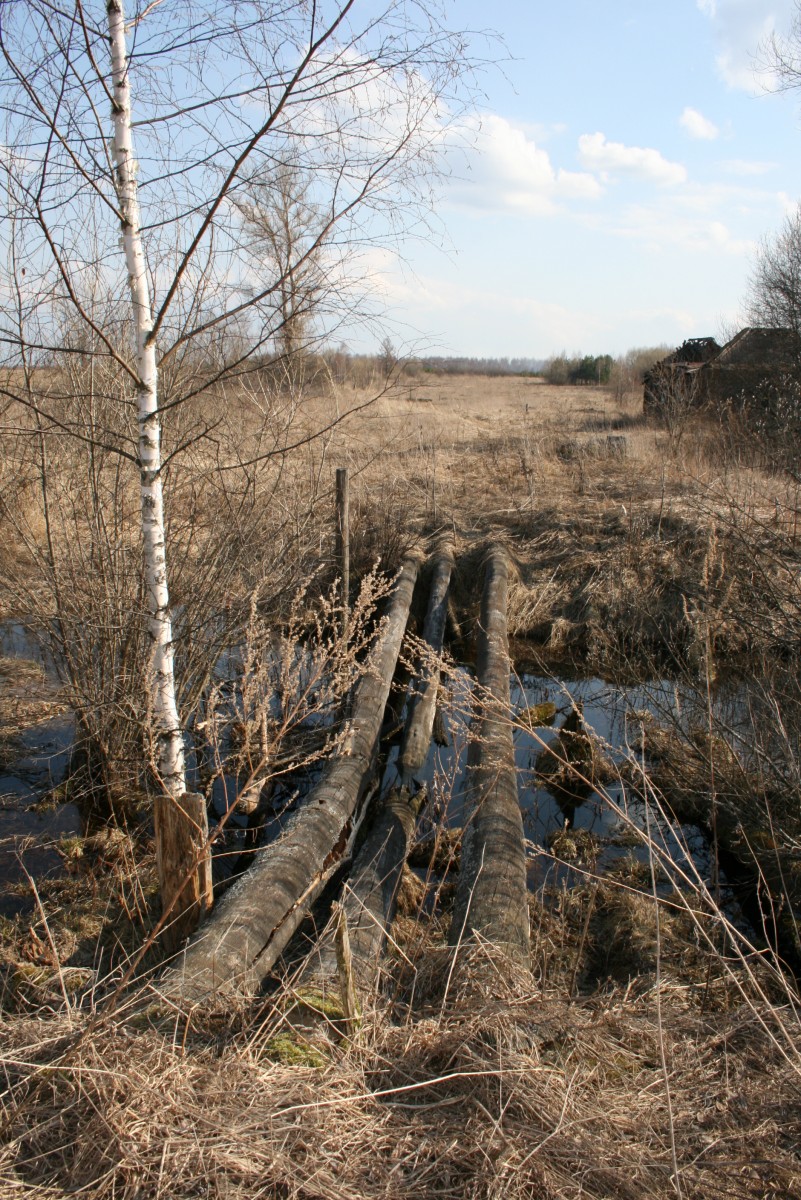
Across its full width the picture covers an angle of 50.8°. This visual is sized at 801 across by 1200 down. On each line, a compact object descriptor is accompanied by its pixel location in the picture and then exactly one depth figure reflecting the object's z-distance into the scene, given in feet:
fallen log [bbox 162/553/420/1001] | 10.45
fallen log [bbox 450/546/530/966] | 11.55
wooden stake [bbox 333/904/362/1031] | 8.69
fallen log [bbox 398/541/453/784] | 20.33
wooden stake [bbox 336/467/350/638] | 27.44
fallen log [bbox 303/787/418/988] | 11.12
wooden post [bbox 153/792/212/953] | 11.93
